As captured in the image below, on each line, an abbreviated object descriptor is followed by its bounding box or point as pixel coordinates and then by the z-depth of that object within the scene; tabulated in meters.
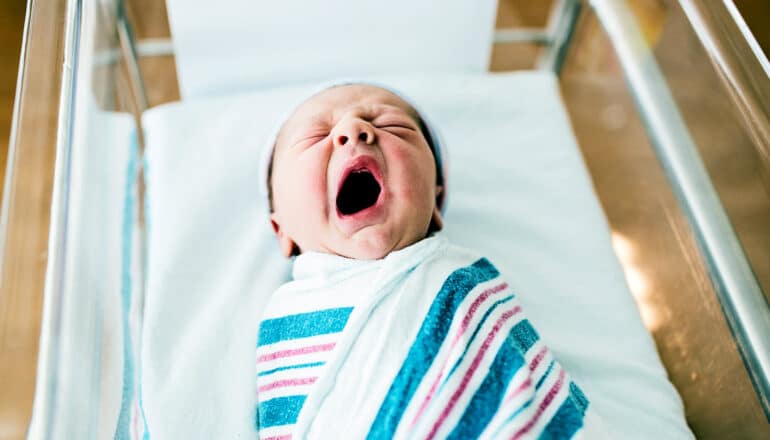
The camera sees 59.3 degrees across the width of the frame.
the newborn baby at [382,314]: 0.68
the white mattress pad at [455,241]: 0.85
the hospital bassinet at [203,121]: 0.71
